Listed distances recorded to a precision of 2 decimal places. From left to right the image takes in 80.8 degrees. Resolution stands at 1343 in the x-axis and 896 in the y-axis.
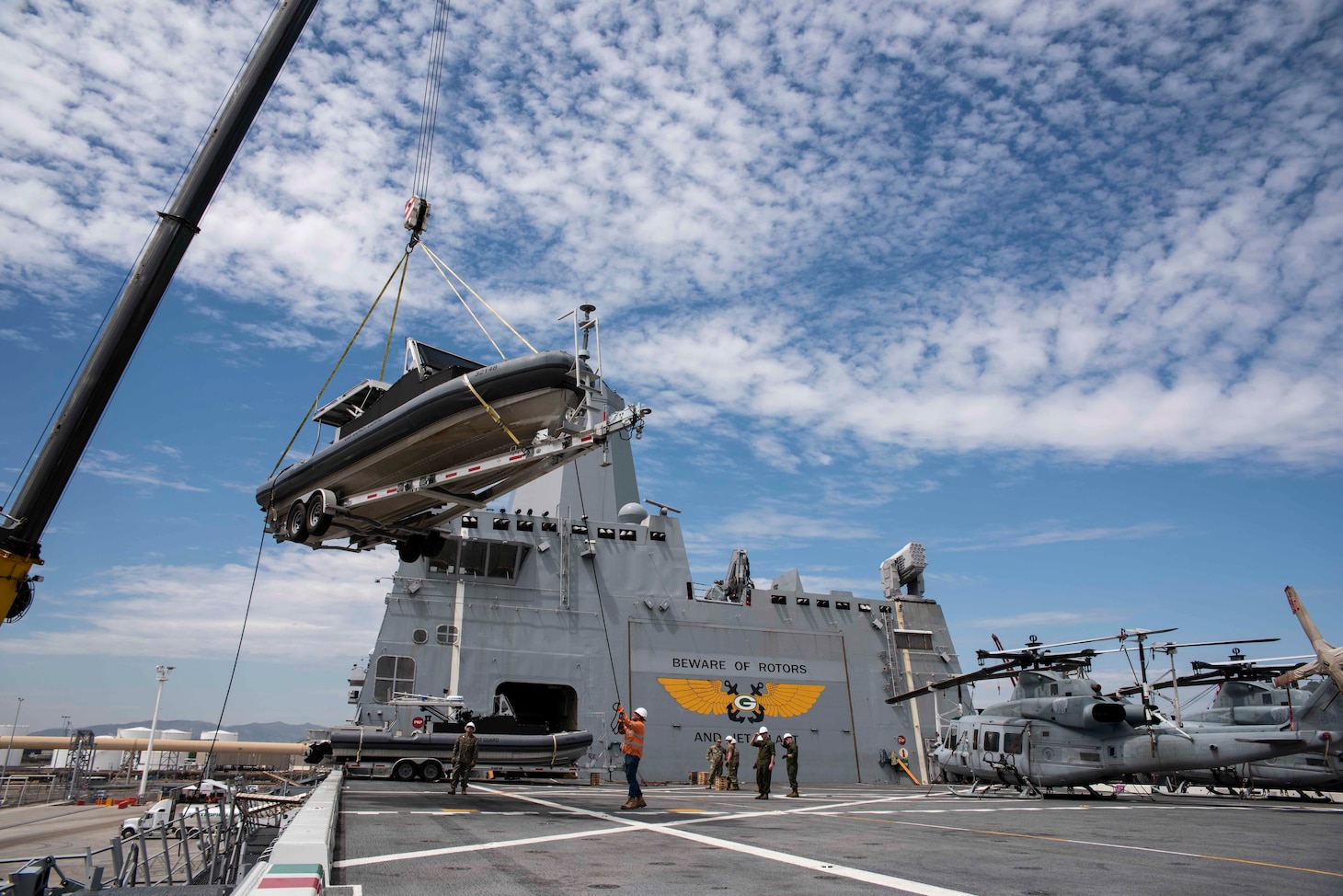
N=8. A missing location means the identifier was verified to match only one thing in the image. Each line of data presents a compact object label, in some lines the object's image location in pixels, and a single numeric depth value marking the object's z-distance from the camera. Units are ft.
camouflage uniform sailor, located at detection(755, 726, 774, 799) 46.75
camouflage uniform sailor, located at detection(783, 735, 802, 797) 50.27
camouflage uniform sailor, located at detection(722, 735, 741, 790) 56.44
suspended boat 38.55
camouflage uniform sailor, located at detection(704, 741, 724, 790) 60.23
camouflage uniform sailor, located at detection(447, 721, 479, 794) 40.75
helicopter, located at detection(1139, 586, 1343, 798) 54.80
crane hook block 46.60
